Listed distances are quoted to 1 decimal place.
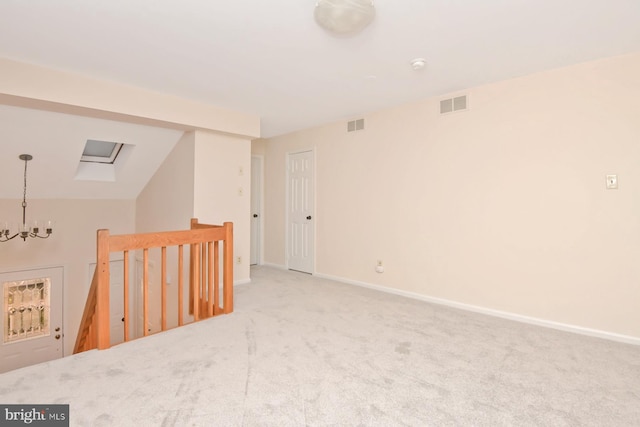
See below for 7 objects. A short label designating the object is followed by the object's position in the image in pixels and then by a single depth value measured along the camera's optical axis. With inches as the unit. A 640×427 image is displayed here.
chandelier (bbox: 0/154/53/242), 152.1
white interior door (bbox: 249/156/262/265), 230.2
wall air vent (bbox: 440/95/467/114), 134.6
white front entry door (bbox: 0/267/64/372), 179.3
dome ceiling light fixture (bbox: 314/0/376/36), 73.0
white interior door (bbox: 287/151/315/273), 199.3
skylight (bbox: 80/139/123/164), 168.2
